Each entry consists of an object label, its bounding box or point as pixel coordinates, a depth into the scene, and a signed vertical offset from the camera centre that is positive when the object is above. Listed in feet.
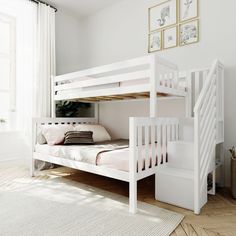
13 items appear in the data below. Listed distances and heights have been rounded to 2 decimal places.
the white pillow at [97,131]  10.57 -0.71
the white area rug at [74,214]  5.18 -2.57
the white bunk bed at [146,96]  6.21 +0.59
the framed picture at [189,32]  9.40 +3.50
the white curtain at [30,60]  11.34 +2.85
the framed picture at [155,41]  10.50 +3.47
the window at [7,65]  11.69 +2.64
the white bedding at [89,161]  6.72 -1.31
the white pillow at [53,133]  9.49 -0.71
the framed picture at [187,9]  9.45 +4.49
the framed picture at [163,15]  10.09 +4.60
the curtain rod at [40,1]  11.39 +5.78
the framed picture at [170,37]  10.01 +3.50
